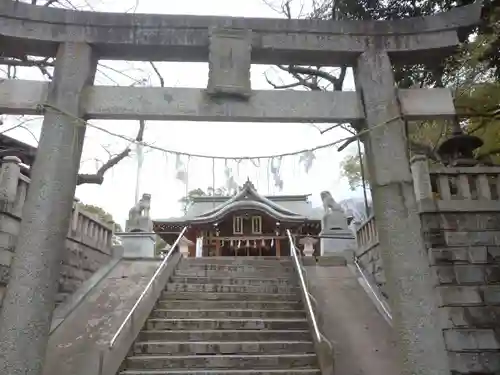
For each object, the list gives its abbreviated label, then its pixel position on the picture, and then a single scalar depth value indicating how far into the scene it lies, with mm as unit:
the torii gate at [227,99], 4152
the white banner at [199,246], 19484
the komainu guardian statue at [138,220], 12192
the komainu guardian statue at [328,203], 11984
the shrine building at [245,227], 18594
